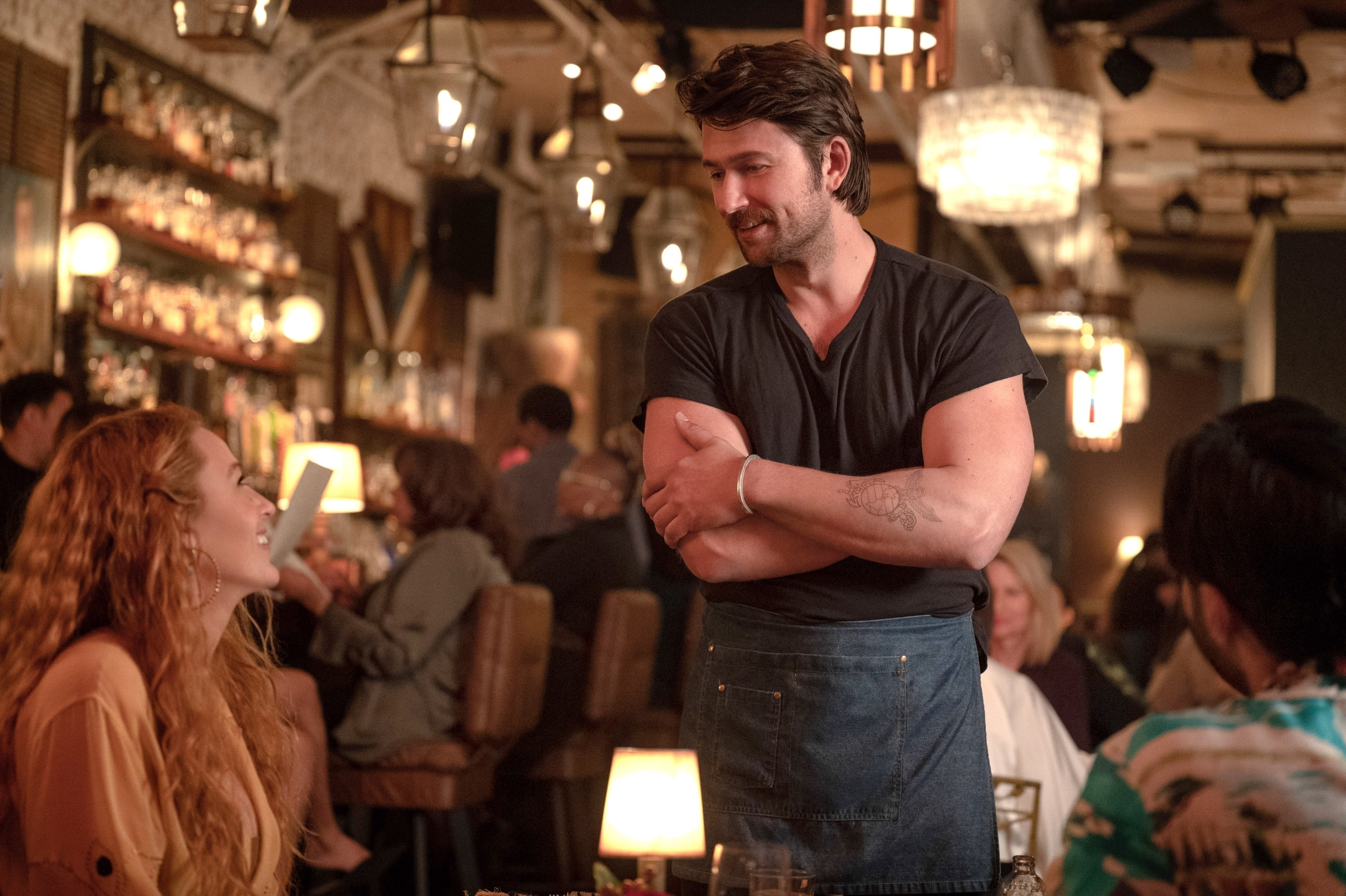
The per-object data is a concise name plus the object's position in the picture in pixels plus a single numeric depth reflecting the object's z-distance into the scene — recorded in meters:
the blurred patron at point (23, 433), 4.37
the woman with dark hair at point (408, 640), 4.04
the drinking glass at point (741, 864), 1.42
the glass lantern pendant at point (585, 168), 5.57
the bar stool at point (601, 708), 4.55
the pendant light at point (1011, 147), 4.91
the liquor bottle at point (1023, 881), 1.83
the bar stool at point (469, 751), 3.99
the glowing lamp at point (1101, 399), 11.42
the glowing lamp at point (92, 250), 5.27
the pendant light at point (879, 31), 3.10
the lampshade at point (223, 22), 3.41
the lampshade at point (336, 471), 4.62
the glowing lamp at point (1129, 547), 13.15
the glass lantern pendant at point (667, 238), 6.78
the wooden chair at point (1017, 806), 2.76
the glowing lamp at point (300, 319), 6.80
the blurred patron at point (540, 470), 6.20
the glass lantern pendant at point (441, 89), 4.20
